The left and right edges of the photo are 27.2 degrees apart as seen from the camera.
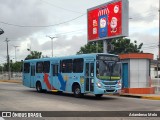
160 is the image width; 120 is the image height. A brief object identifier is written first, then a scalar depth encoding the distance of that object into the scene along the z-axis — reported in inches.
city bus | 812.0
